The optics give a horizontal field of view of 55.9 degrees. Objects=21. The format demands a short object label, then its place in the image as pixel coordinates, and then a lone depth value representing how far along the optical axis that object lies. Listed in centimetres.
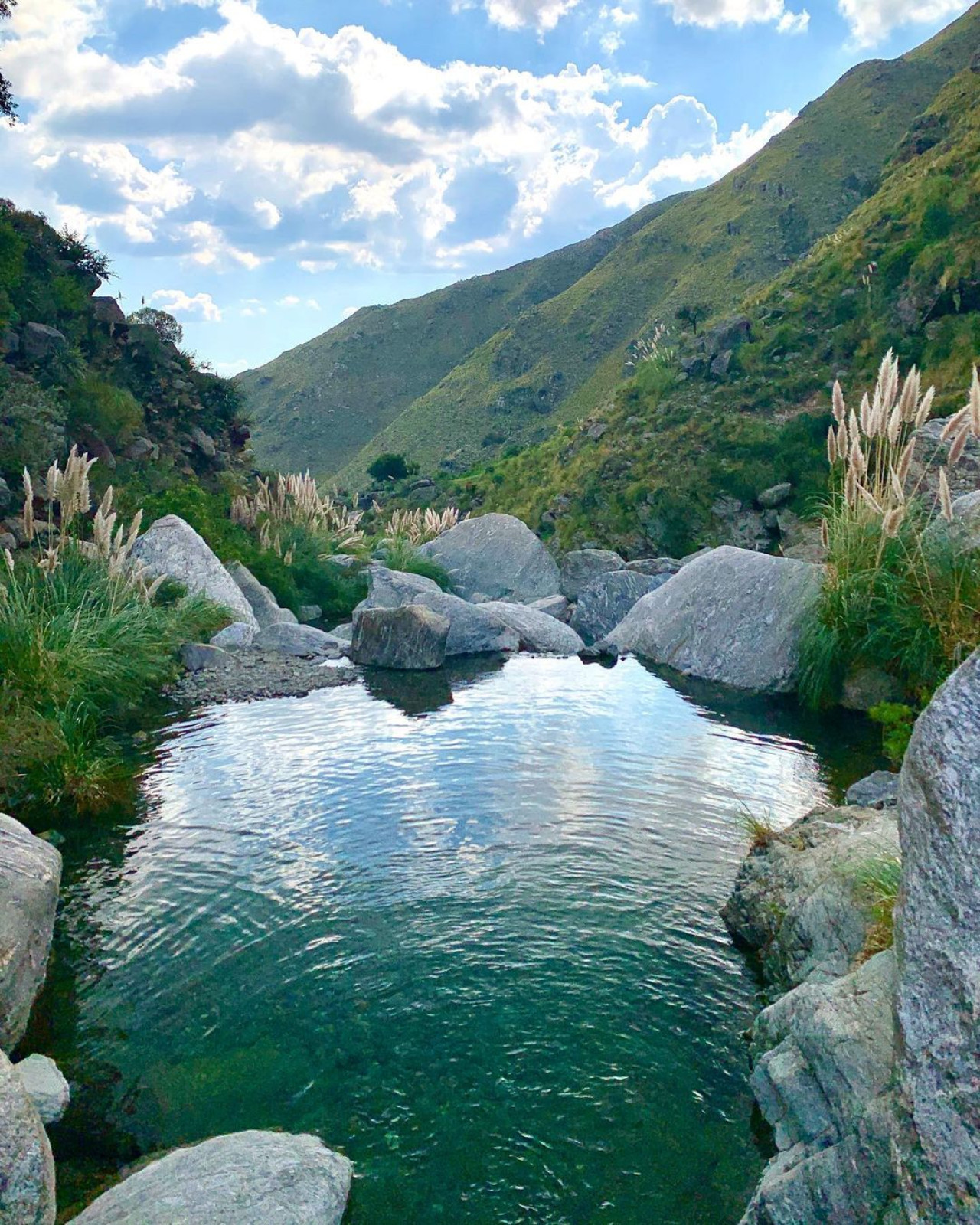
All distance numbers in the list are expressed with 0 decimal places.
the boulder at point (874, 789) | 732
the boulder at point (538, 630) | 1659
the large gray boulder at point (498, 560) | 2255
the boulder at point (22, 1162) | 302
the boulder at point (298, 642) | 1544
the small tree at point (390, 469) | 5788
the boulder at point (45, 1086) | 394
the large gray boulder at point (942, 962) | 234
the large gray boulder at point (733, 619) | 1249
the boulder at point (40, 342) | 1820
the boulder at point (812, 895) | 443
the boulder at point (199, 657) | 1367
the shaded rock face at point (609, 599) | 1861
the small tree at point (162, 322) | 2417
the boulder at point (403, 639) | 1484
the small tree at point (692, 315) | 3960
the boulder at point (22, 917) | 456
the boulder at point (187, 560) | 1592
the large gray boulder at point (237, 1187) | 318
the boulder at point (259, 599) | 1759
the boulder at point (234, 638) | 1505
